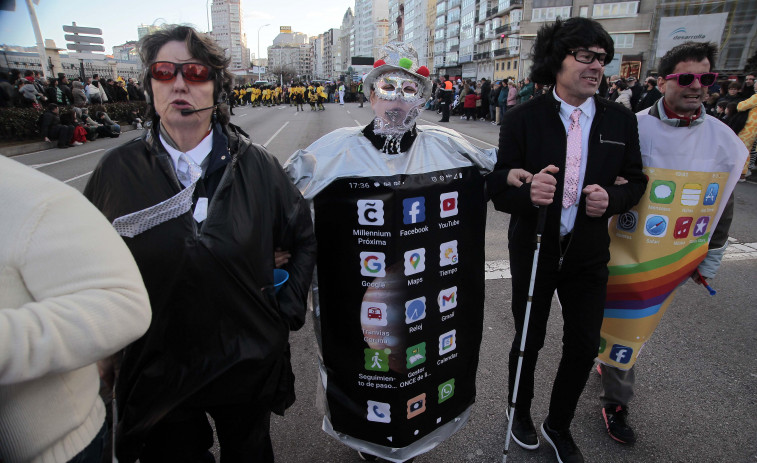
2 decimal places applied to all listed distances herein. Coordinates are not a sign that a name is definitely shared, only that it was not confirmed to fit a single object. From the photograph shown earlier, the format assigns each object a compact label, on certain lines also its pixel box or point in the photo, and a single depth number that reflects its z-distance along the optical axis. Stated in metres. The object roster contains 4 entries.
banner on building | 30.80
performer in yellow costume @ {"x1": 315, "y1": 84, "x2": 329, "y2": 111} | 31.41
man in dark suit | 2.11
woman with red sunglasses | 1.49
